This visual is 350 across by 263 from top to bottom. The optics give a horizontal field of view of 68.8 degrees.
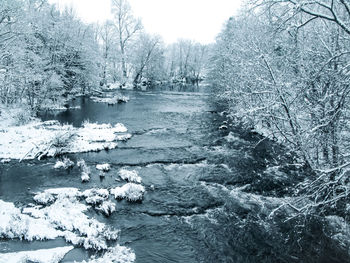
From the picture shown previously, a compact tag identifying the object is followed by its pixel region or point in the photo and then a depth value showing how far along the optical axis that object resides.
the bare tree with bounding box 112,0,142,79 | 54.84
